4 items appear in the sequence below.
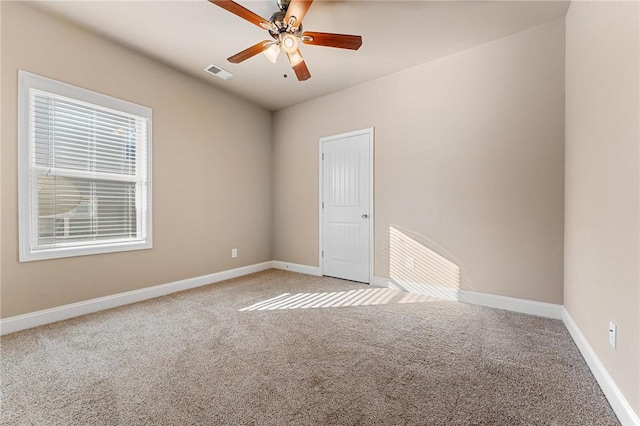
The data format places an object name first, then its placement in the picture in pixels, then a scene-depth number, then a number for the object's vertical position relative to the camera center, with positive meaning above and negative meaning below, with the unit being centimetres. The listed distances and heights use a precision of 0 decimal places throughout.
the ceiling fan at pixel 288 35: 215 +146
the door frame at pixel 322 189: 396 +31
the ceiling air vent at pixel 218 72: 353 +176
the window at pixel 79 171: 252 +39
